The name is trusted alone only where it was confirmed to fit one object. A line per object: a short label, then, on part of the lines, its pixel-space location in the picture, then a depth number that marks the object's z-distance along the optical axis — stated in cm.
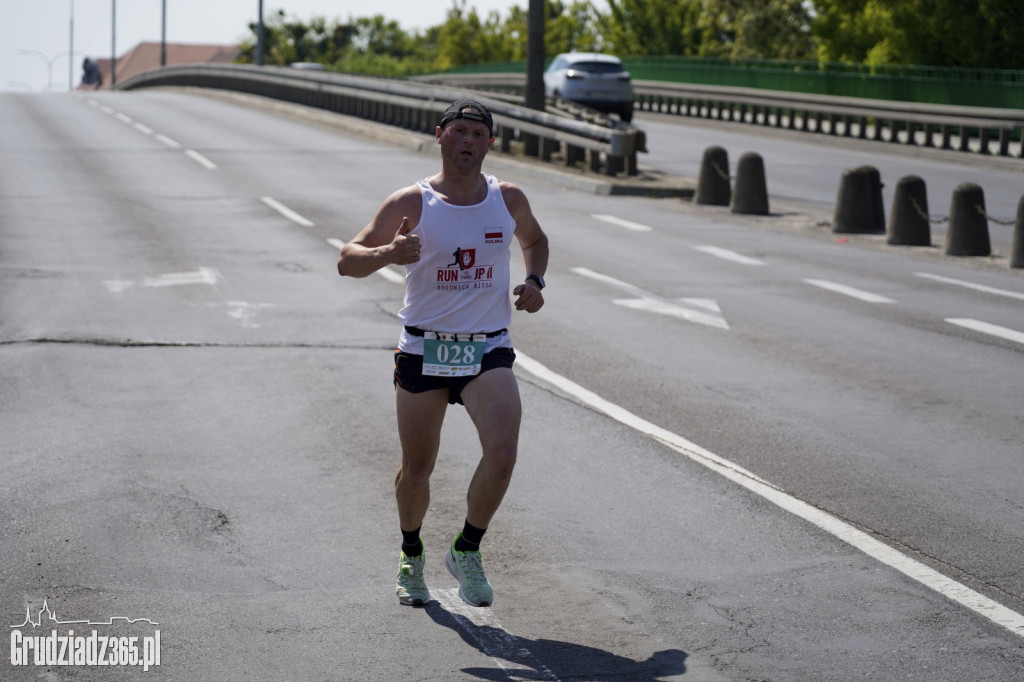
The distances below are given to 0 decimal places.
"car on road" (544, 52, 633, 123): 3891
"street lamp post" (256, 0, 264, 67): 5071
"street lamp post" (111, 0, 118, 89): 9888
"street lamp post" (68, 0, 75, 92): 10685
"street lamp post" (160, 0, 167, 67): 8255
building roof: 13938
